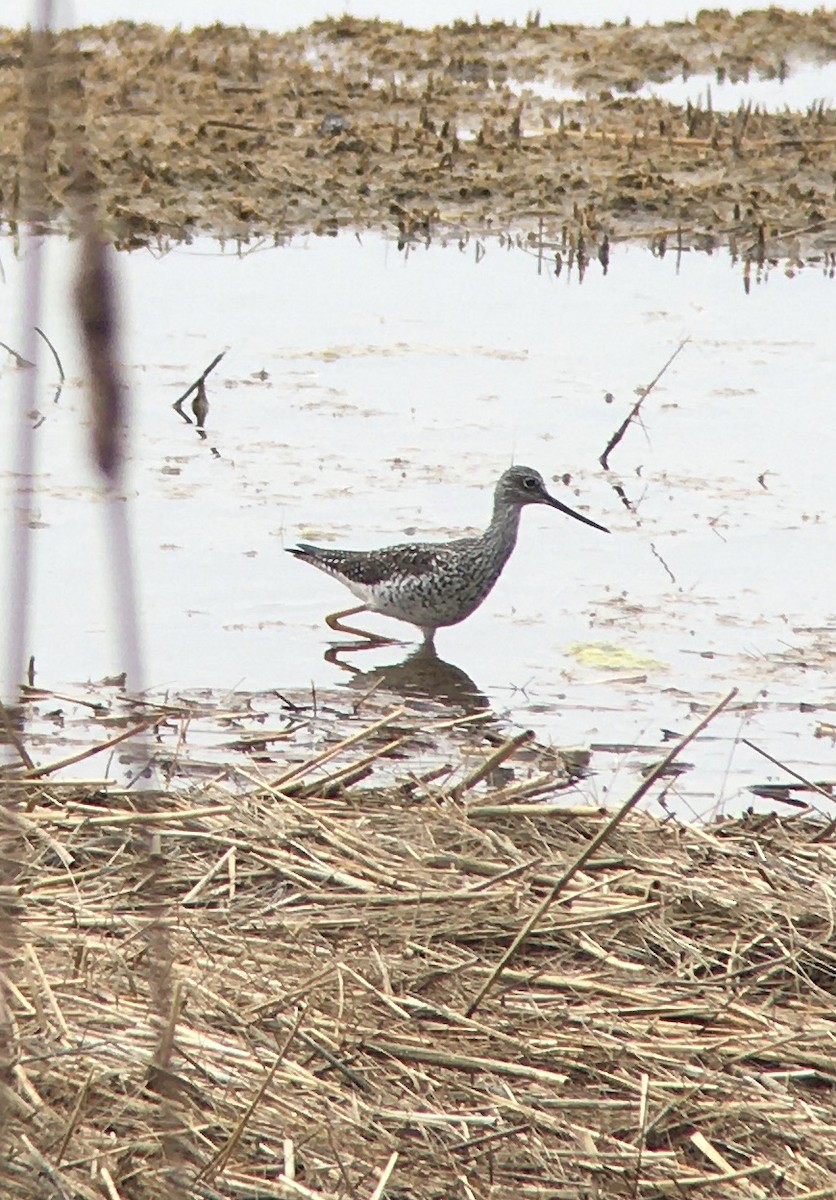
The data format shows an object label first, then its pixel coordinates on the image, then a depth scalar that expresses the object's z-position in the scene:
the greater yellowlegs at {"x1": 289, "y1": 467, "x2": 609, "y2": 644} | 14.59
